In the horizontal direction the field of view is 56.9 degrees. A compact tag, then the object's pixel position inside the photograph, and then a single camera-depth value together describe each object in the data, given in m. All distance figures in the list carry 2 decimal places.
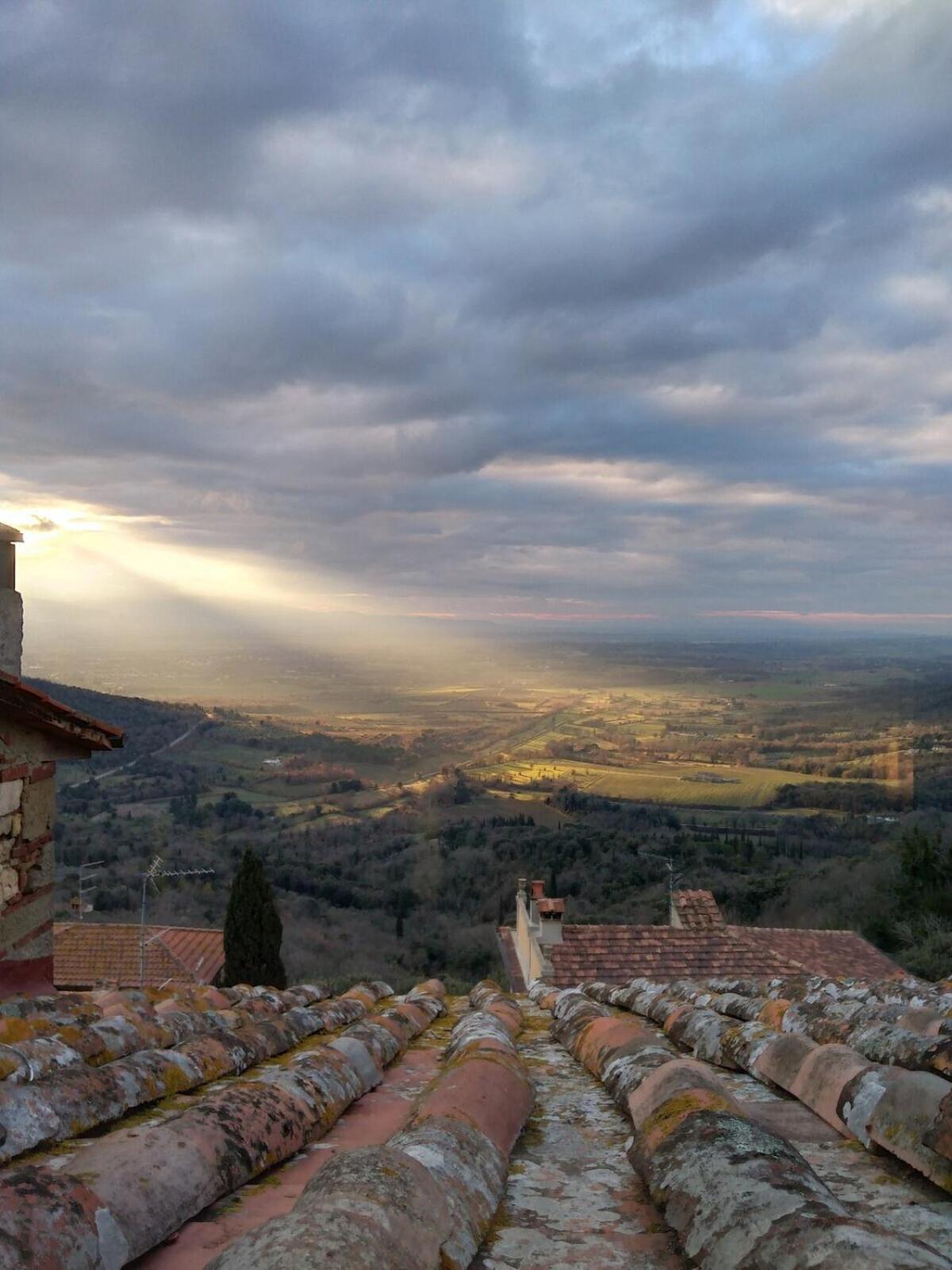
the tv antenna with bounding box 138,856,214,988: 18.10
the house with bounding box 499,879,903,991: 11.25
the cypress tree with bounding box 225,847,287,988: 20.02
